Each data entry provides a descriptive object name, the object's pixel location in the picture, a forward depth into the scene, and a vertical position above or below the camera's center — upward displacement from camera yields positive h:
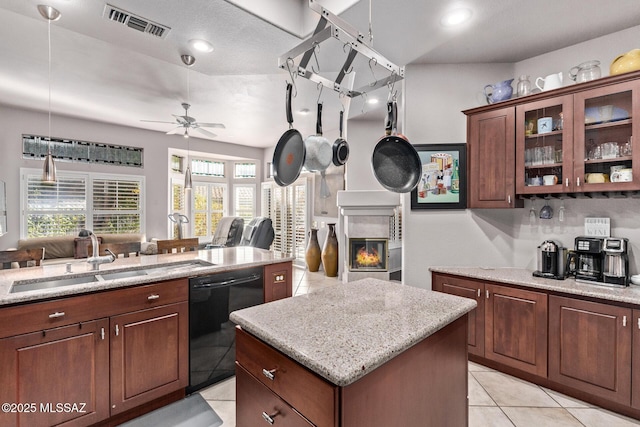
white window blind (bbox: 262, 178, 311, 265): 6.50 -0.07
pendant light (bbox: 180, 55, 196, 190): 2.88 +1.49
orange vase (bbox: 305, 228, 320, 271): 6.00 -0.86
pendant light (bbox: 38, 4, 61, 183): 2.21 +1.49
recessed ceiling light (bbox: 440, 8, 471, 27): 2.14 +1.45
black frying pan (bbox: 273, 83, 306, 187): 1.58 +0.29
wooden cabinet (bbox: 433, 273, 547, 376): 2.25 -0.91
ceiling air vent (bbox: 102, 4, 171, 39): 2.14 +1.44
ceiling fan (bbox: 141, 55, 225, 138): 4.33 +1.28
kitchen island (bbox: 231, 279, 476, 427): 0.94 -0.55
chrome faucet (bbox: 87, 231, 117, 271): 2.15 -0.36
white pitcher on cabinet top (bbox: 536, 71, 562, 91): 2.41 +1.08
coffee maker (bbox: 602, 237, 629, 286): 2.12 -0.35
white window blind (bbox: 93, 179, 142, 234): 5.60 +0.07
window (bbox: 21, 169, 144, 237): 4.98 +0.10
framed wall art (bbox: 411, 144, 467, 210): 2.91 +0.34
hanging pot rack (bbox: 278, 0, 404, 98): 1.18 +0.73
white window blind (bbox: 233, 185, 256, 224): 7.82 +0.25
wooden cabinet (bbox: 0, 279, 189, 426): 1.58 -0.86
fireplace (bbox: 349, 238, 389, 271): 4.70 -0.70
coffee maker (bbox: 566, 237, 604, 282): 2.21 -0.35
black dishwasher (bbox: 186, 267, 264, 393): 2.24 -0.87
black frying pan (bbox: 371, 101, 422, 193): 1.70 +0.27
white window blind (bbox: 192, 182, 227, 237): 7.18 +0.11
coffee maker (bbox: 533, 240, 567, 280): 2.35 -0.38
